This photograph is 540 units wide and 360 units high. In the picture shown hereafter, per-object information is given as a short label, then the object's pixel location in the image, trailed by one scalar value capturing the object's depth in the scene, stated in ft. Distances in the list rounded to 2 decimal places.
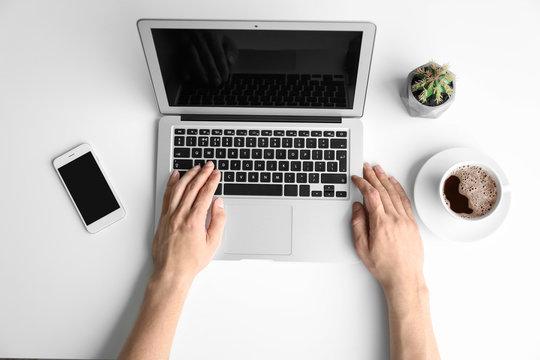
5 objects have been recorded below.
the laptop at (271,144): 2.61
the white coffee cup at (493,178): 2.55
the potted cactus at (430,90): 2.62
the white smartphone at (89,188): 2.92
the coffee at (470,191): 2.64
